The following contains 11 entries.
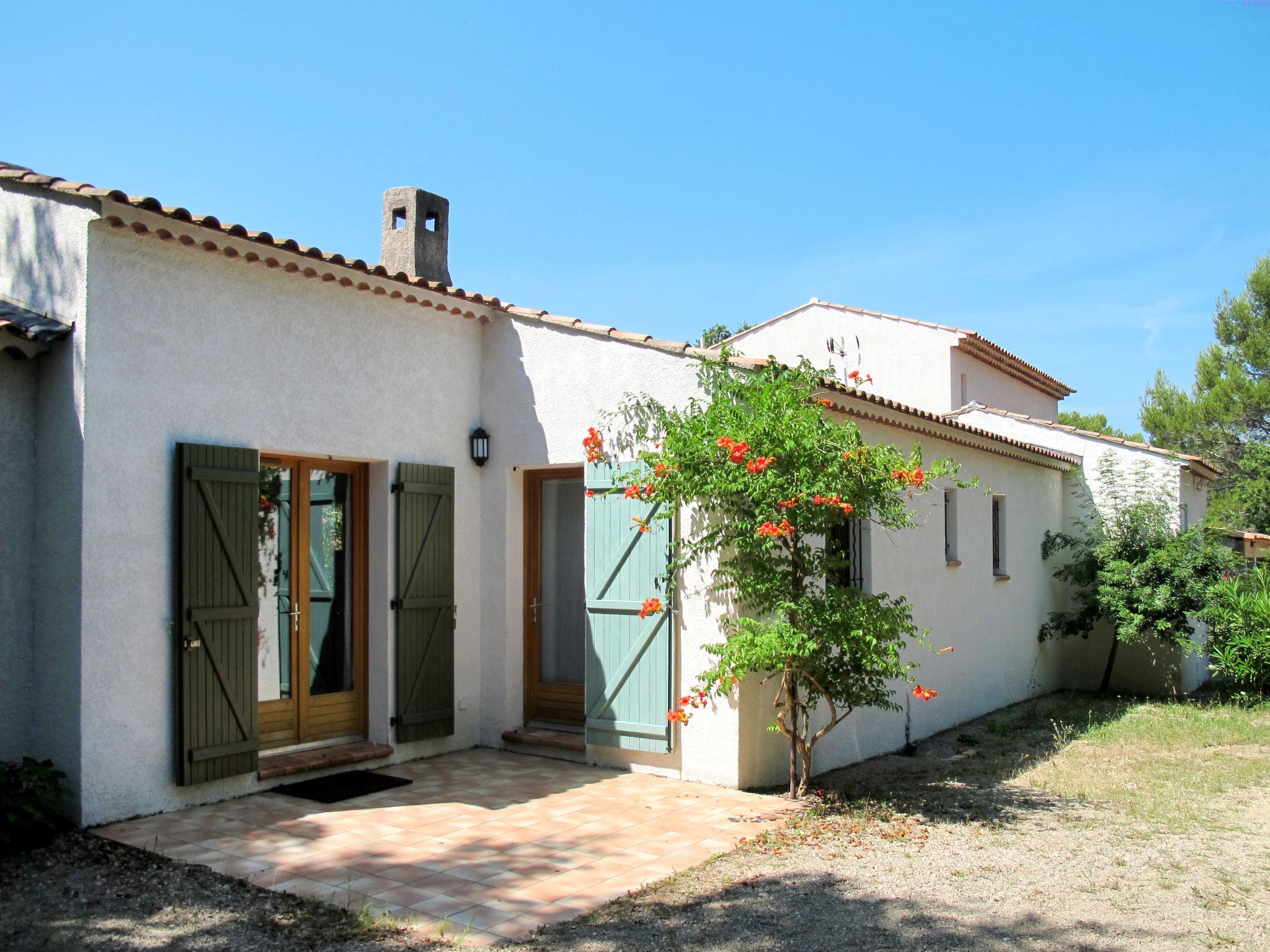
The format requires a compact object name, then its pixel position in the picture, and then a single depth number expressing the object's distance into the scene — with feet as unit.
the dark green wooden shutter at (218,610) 21.04
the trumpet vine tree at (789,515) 20.74
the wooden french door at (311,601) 24.35
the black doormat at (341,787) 22.59
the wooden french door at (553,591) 28.84
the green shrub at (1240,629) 37.58
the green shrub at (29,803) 17.97
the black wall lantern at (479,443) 28.45
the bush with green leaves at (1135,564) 39.47
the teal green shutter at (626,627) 24.95
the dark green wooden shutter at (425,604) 26.11
